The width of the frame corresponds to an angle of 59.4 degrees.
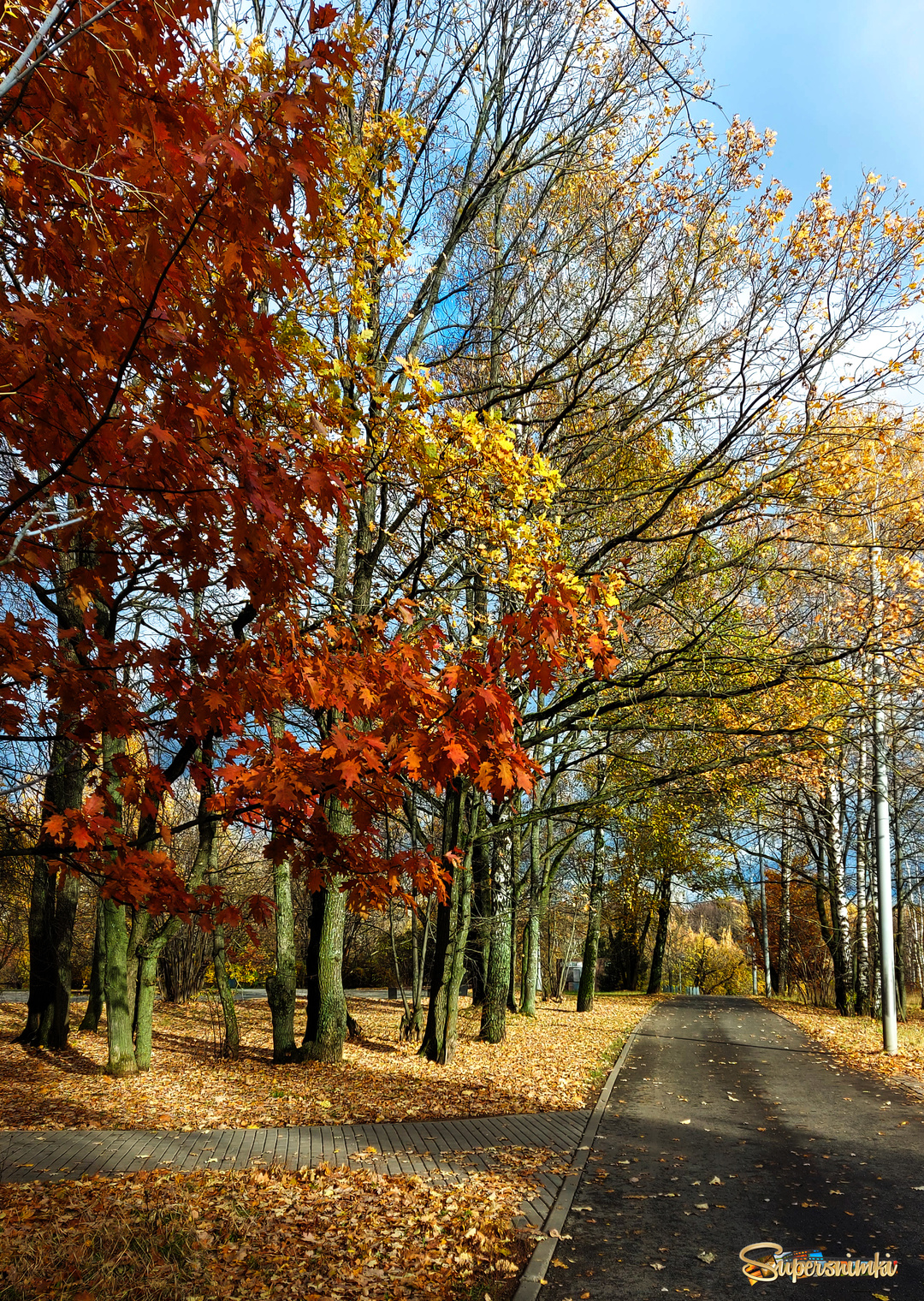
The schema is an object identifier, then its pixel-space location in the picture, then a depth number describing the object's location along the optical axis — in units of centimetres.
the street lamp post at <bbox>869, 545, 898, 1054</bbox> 1391
